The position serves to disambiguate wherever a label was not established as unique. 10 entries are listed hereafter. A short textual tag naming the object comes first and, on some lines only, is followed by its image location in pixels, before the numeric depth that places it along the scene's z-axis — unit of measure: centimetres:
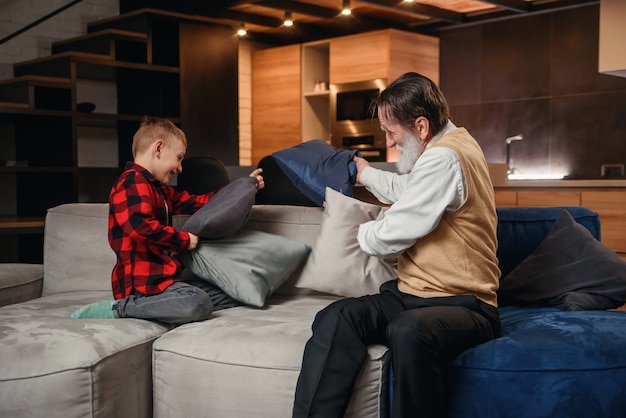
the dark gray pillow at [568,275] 247
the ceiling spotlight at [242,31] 701
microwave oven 683
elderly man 190
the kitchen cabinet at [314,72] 674
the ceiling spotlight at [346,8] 599
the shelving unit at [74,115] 500
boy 242
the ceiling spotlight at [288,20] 652
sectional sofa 198
